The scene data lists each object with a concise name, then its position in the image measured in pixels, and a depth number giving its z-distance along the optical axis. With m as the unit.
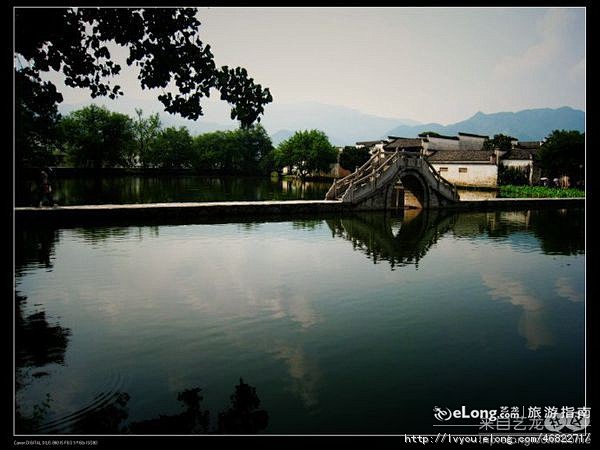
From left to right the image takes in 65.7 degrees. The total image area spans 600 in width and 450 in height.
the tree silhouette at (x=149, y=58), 7.90
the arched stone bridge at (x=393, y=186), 29.06
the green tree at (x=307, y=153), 74.00
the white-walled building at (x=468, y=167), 53.66
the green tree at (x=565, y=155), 50.00
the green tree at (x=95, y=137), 68.62
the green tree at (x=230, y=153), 83.93
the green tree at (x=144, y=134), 81.94
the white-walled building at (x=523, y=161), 58.16
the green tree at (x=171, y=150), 81.12
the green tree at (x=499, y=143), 72.10
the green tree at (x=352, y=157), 71.44
